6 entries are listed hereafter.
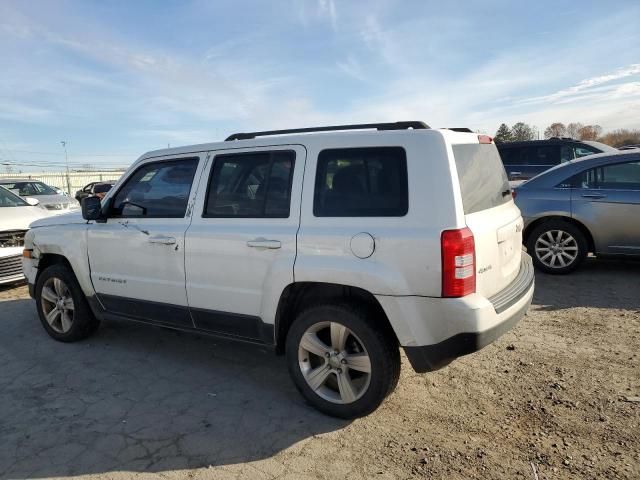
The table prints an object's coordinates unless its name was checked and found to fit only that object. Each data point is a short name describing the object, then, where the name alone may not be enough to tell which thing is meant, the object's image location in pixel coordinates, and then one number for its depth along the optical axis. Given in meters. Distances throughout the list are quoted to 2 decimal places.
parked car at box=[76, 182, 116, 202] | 20.27
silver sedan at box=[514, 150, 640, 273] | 6.29
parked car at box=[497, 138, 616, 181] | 11.19
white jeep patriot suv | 2.93
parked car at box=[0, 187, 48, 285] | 6.94
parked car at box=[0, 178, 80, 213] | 14.27
